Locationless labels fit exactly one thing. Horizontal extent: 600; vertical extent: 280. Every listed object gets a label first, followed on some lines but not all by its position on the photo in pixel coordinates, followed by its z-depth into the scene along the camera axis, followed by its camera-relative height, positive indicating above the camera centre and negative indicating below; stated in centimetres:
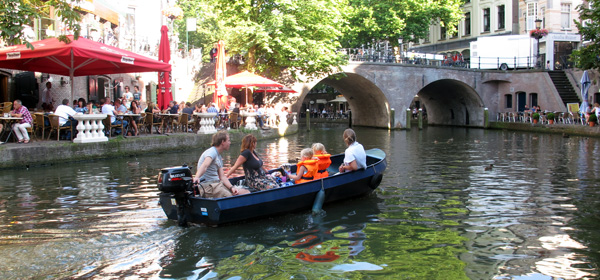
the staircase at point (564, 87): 3200 +176
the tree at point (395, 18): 3688 +700
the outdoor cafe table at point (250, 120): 2216 +0
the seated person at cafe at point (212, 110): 1966 +38
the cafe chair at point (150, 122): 1611 -2
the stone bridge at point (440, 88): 3338 +193
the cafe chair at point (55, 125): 1359 -7
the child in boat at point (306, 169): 822 -75
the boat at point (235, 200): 669 -105
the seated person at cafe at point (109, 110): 1451 +31
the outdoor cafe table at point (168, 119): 1759 +7
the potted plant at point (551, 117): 2833 -2
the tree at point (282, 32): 2575 +427
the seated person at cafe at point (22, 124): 1277 -3
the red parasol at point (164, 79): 1847 +149
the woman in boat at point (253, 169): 748 -68
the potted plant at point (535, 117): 2948 -1
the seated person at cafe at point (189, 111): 1878 +34
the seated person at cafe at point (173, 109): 1817 +40
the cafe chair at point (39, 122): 1371 +2
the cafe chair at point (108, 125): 1466 -9
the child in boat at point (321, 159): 837 -61
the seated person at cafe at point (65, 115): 1358 +18
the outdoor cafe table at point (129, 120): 1536 +4
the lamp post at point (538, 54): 2941 +392
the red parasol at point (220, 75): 2150 +178
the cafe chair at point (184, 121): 1791 +0
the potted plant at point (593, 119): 2438 -13
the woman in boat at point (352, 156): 867 -59
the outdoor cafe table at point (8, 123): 1280 +0
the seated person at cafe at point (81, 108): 1462 +39
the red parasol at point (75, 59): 1251 +158
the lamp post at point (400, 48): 3562 +463
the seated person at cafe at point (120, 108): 1521 +38
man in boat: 707 -69
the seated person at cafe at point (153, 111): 1638 +32
